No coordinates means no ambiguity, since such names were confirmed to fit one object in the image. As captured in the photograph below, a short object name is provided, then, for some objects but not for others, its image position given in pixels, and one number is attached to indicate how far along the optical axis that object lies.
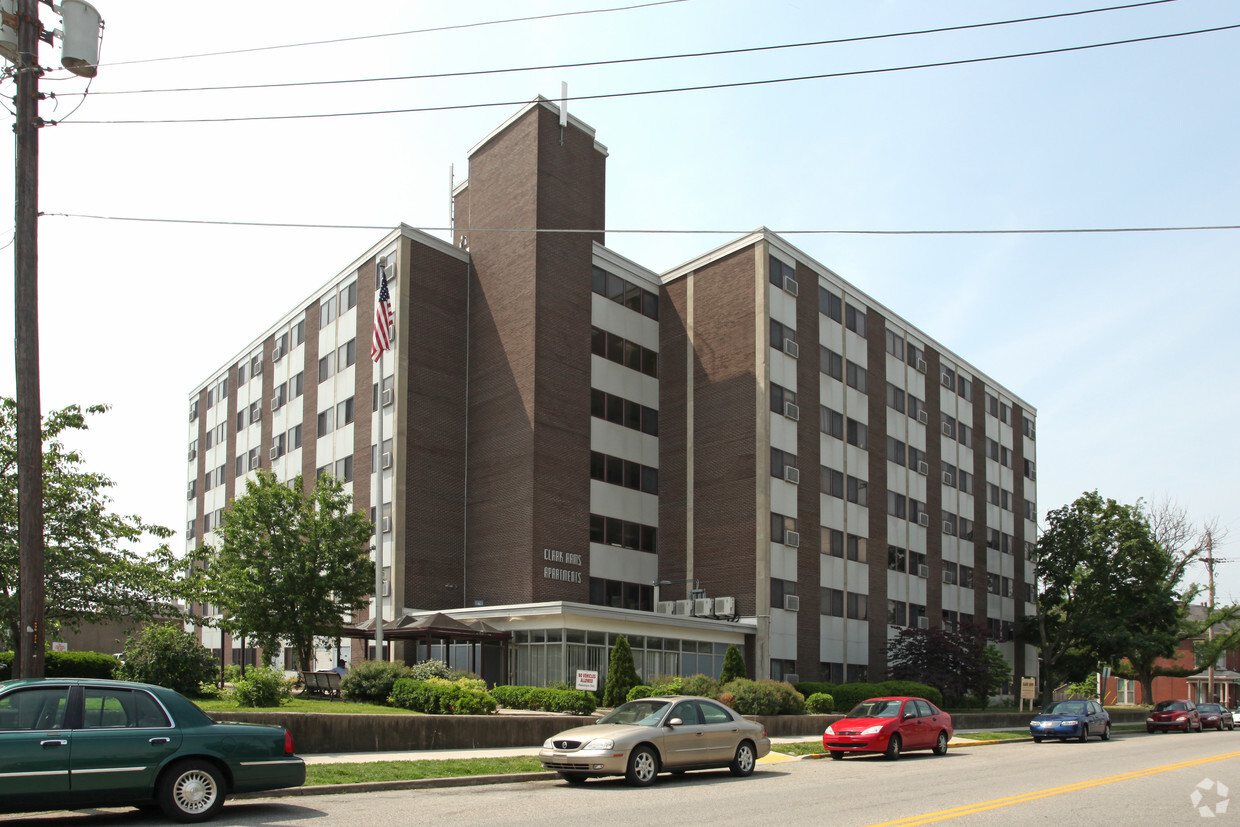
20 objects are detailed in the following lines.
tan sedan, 16.30
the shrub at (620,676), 30.17
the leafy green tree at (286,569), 32.53
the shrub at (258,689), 22.38
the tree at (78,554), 24.55
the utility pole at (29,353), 13.96
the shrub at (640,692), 28.80
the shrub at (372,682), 27.59
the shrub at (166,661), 22.27
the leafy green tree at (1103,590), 55.00
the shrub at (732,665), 34.06
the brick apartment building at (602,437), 39.53
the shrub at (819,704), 34.09
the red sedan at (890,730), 22.84
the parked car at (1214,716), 44.56
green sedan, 10.81
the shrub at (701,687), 29.17
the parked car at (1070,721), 31.50
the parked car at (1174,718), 42.25
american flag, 33.47
